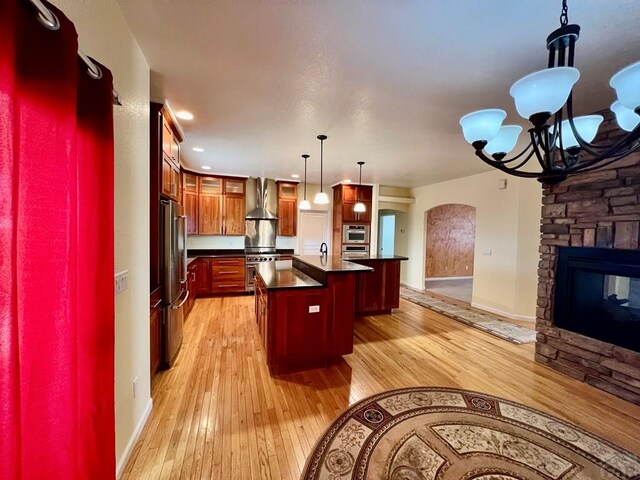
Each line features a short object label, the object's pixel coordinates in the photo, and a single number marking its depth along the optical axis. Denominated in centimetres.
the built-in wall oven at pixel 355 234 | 620
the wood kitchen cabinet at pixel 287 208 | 625
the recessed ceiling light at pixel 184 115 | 273
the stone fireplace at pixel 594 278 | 233
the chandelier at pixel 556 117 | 112
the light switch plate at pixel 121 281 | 148
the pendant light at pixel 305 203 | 432
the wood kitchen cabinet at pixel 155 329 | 230
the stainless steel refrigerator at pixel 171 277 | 250
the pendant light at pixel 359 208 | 530
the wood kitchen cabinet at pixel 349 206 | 620
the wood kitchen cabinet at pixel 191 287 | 414
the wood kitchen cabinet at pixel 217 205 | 555
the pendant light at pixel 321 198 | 393
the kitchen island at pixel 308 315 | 263
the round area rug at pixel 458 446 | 158
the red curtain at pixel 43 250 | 63
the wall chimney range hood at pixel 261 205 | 610
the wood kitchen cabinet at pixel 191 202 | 541
